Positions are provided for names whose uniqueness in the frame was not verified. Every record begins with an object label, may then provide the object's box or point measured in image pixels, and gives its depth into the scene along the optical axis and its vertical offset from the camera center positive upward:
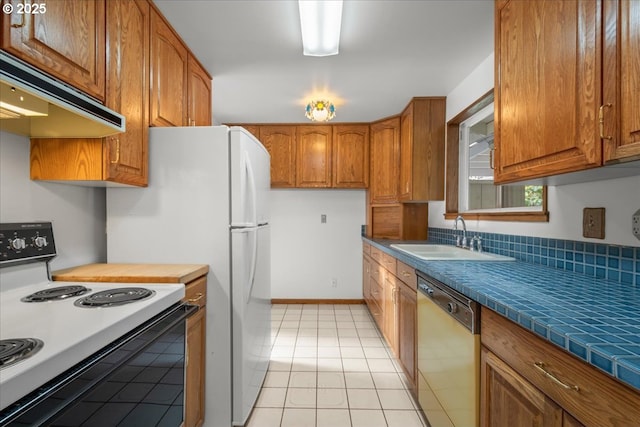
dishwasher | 1.11 -0.64
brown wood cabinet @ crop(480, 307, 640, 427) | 0.59 -0.43
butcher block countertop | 1.33 -0.29
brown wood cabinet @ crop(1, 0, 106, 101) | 0.91 +0.60
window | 1.97 +0.31
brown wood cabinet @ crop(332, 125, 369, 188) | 3.74 +0.77
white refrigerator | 1.60 -0.08
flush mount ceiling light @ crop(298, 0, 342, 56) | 1.53 +1.08
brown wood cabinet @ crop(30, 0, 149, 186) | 1.32 +0.34
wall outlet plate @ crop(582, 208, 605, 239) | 1.25 -0.05
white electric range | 0.62 -0.32
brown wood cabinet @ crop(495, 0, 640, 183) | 0.85 +0.45
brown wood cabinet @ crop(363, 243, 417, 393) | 1.86 -0.74
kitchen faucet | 2.30 -0.20
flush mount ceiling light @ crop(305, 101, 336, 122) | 2.74 +0.97
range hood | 0.79 +0.35
